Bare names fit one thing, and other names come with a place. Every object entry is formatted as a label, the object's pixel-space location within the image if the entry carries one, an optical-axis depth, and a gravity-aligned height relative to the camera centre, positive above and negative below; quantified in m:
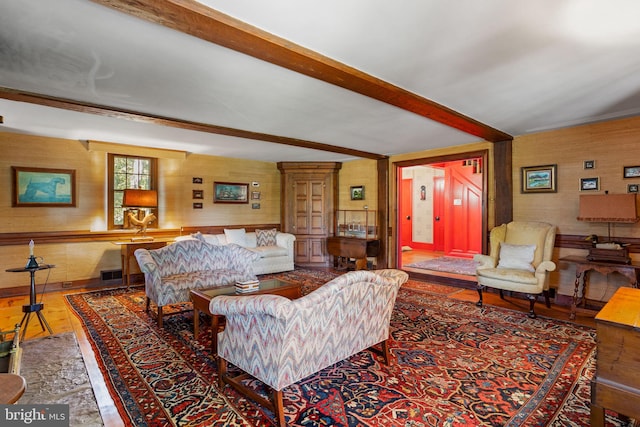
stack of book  3.29 -0.72
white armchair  3.93 -0.61
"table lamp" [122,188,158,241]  5.26 +0.18
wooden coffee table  2.84 -0.78
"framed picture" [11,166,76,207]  4.93 +0.49
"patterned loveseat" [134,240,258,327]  3.56 -0.67
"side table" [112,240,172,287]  5.25 -0.59
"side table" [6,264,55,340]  3.31 -0.94
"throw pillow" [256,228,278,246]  6.88 -0.47
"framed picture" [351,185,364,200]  7.38 +0.53
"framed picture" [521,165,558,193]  4.61 +0.51
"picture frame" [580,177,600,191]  4.23 +0.39
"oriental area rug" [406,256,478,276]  6.44 -1.11
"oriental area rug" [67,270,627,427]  2.01 -1.25
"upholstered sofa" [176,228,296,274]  6.35 -0.60
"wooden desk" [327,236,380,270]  6.65 -0.73
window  5.79 +0.75
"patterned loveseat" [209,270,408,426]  1.84 -0.72
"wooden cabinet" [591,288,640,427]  1.55 -0.76
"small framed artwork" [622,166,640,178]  3.93 +0.51
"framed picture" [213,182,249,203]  7.07 +0.54
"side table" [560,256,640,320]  3.57 -0.64
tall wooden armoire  7.61 +0.28
